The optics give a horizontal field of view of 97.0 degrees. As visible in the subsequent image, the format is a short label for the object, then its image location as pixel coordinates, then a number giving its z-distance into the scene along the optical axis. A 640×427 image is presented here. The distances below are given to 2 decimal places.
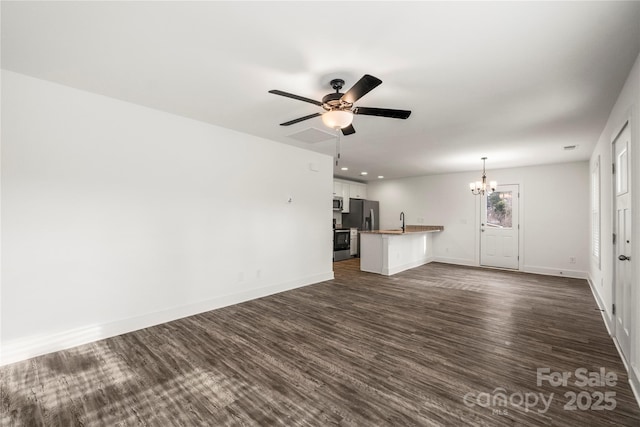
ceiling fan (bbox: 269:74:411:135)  2.49
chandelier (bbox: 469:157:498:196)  6.11
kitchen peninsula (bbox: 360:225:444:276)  6.26
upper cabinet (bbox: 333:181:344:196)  8.30
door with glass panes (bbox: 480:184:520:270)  6.87
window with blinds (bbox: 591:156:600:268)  4.37
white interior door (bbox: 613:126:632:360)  2.51
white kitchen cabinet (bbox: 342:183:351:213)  8.63
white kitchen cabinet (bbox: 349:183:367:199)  9.01
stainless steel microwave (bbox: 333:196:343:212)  8.23
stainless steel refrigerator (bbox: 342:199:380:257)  8.57
